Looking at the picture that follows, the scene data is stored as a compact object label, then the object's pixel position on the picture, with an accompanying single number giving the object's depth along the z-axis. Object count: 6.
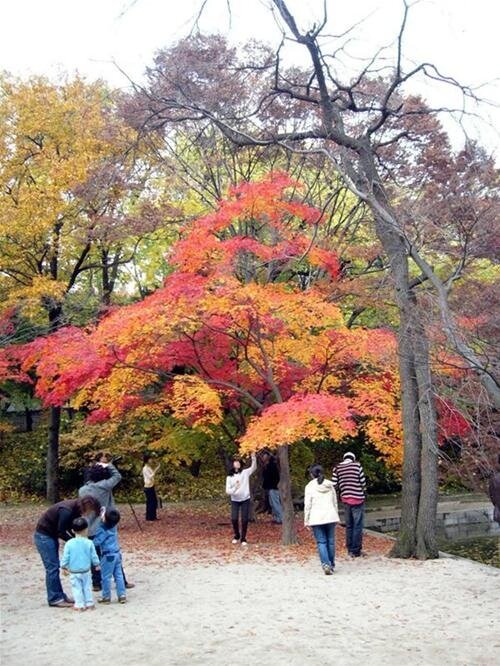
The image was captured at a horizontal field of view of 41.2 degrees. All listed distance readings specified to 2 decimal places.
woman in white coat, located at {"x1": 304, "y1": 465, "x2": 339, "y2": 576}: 9.12
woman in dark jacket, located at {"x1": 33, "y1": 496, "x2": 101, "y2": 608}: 7.39
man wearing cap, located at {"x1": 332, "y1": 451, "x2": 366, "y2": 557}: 10.38
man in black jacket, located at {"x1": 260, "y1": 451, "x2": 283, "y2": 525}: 14.34
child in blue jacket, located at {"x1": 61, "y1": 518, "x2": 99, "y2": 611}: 6.96
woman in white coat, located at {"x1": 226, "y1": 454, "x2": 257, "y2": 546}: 11.48
